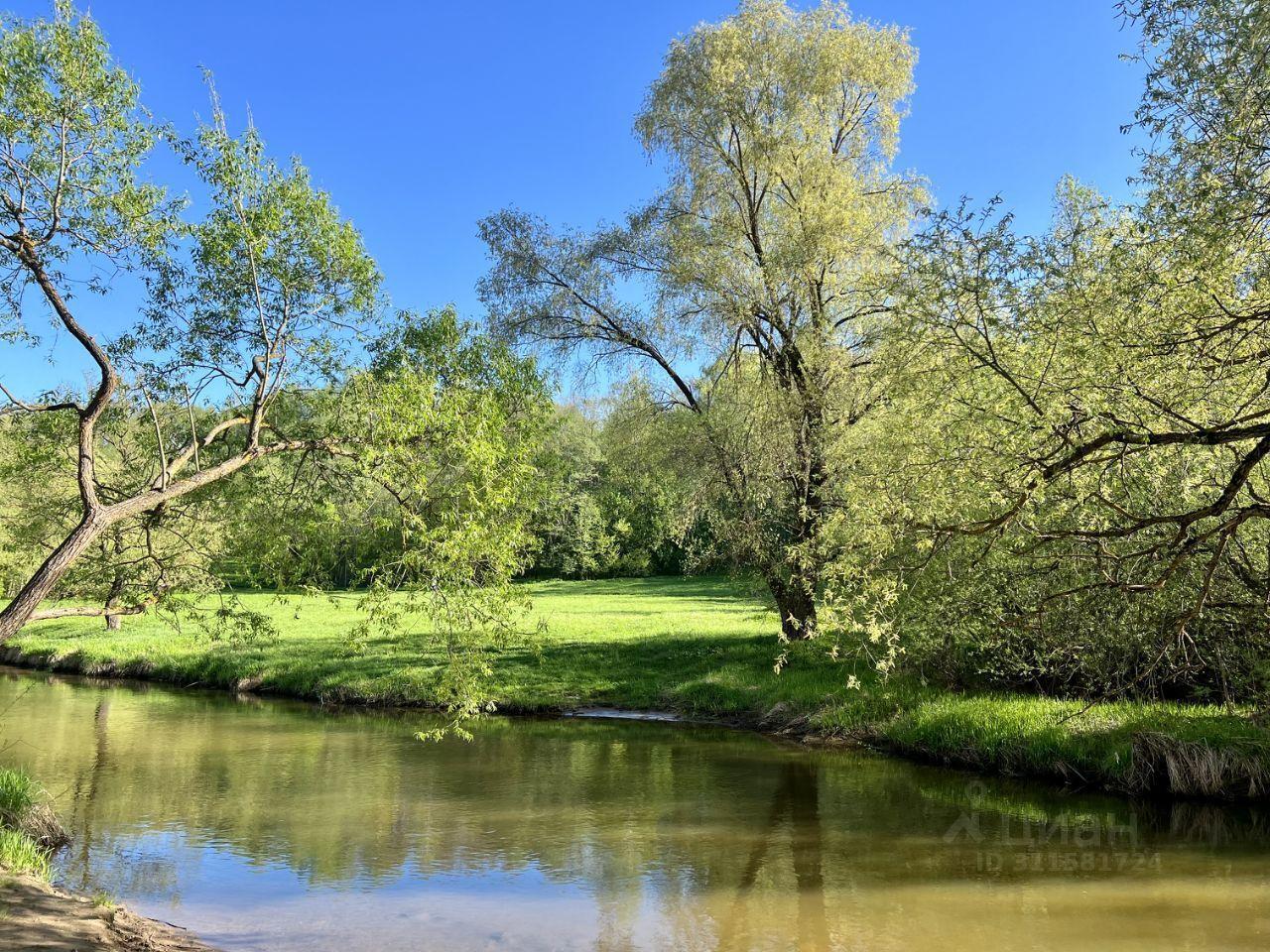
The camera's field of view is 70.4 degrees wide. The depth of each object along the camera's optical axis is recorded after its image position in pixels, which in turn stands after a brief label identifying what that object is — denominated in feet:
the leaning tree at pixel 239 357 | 32.30
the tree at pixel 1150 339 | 23.04
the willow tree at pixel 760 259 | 64.44
